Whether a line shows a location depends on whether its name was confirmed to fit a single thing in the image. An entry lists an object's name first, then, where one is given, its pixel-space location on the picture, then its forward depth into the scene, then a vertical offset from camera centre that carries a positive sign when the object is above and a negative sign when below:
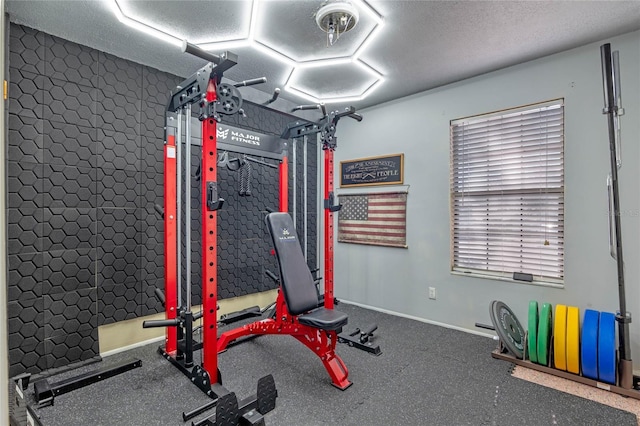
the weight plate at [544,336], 2.52 -0.94
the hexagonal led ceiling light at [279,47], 2.28 +1.39
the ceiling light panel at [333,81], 3.16 +1.38
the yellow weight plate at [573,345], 2.41 -0.96
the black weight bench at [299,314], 2.35 -0.72
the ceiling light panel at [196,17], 2.19 +1.40
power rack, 1.94 -0.20
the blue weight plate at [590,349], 2.33 -0.96
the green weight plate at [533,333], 2.57 -0.94
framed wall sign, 3.89 +0.54
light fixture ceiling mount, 2.14 +1.34
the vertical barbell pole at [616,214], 2.26 -0.01
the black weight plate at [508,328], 2.60 -0.95
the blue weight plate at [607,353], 2.27 -0.97
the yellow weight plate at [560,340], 2.45 -0.95
